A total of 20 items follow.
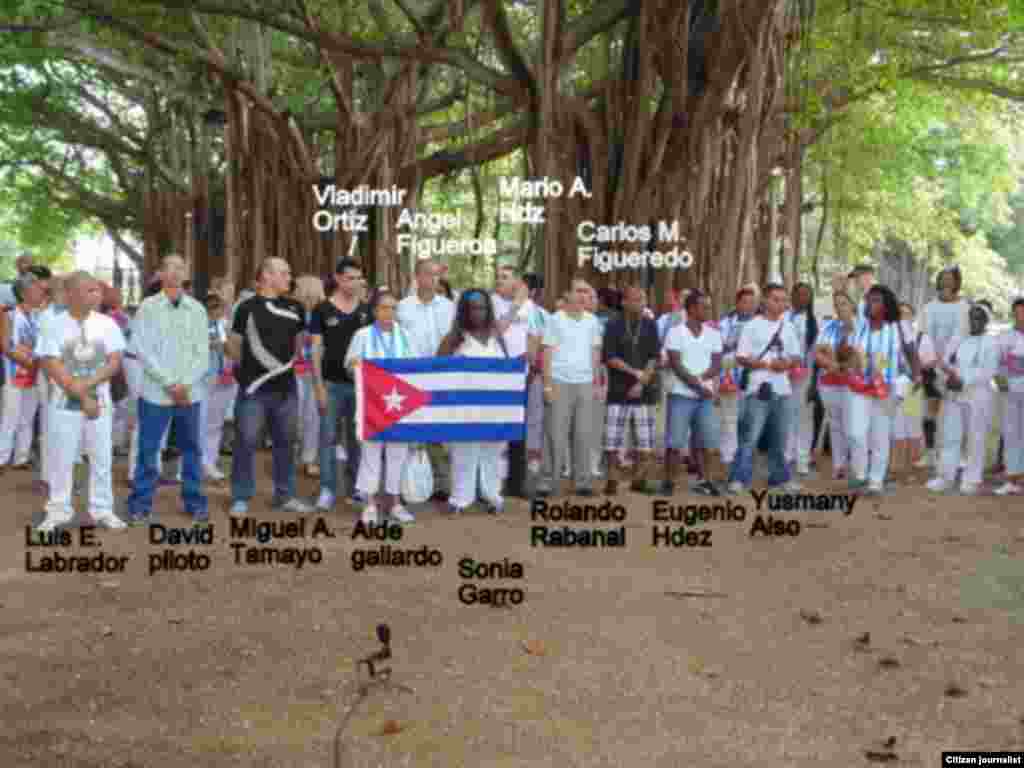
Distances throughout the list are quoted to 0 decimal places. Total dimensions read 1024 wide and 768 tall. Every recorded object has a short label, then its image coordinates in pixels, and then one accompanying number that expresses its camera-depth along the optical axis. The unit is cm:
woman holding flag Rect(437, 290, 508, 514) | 727
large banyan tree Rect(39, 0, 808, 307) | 995
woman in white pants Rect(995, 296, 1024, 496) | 842
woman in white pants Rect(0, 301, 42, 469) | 871
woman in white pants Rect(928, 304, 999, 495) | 856
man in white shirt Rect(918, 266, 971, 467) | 919
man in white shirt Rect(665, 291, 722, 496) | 795
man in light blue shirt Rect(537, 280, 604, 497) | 784
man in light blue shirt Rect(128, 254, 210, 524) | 676
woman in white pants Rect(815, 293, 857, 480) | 850
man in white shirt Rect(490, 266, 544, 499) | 791
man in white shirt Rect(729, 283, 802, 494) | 802
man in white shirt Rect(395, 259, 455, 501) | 757
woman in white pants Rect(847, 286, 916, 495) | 817
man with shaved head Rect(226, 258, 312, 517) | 698
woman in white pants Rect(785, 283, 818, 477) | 884
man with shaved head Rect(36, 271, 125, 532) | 641
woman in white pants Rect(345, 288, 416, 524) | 700
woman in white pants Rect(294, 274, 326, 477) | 862
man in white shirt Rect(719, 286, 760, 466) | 860
